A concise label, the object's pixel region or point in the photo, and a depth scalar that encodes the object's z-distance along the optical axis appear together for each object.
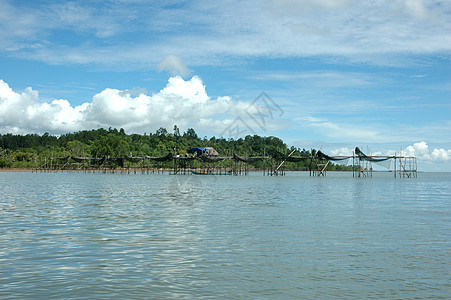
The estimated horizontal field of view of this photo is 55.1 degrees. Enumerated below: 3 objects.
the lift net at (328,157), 82.39
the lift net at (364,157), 83.28
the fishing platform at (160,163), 84.69
